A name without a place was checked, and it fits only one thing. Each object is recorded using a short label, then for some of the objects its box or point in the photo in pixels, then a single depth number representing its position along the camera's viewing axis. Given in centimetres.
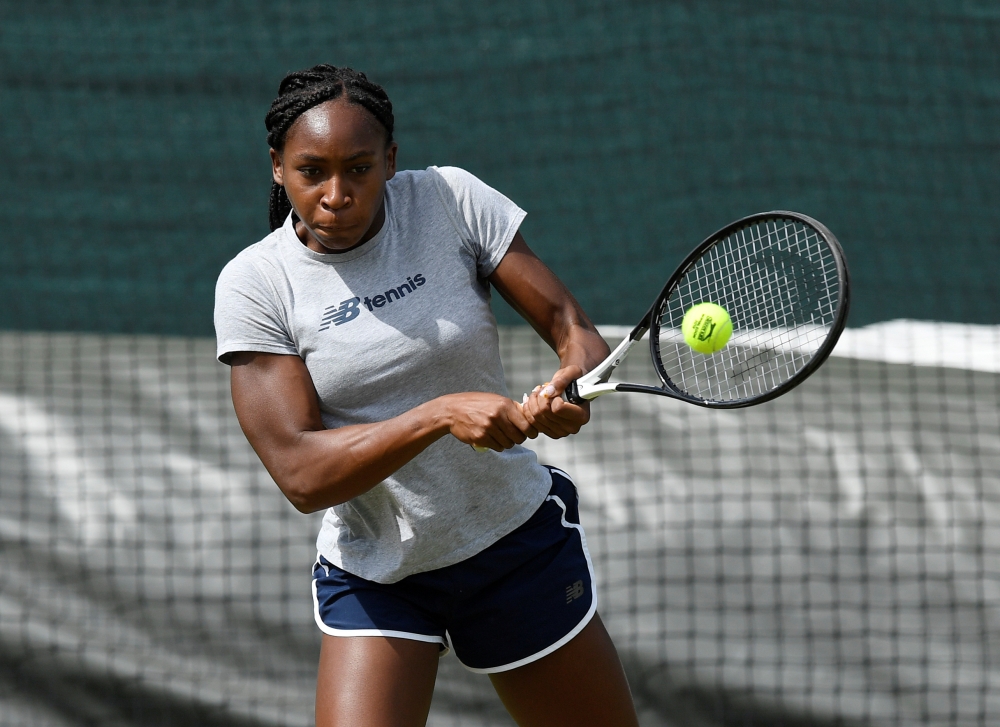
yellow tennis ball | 1673
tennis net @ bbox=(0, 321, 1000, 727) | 1810
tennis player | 1667
